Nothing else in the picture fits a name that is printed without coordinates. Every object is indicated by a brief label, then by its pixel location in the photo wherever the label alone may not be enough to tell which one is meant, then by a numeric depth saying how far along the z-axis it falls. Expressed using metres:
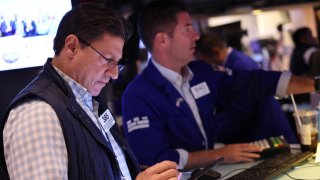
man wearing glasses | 1.09
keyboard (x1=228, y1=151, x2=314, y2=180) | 1.66
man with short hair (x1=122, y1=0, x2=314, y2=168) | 2.00
